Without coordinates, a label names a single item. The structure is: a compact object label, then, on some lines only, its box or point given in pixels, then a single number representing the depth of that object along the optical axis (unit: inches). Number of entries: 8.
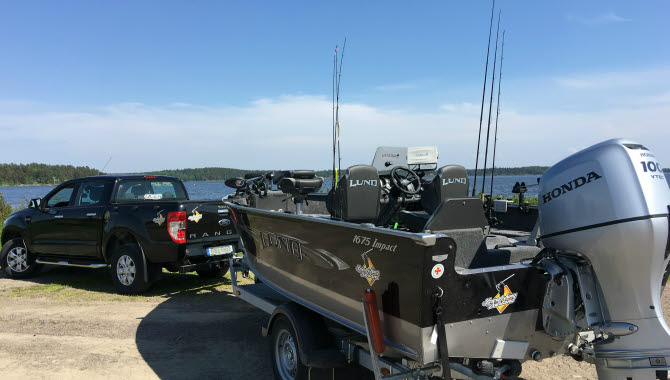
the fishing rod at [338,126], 233.9
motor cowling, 101.7
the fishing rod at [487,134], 223.9
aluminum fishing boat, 100.6
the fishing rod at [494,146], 232.2
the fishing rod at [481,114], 214.3
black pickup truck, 256.8
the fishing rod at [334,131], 228.5
